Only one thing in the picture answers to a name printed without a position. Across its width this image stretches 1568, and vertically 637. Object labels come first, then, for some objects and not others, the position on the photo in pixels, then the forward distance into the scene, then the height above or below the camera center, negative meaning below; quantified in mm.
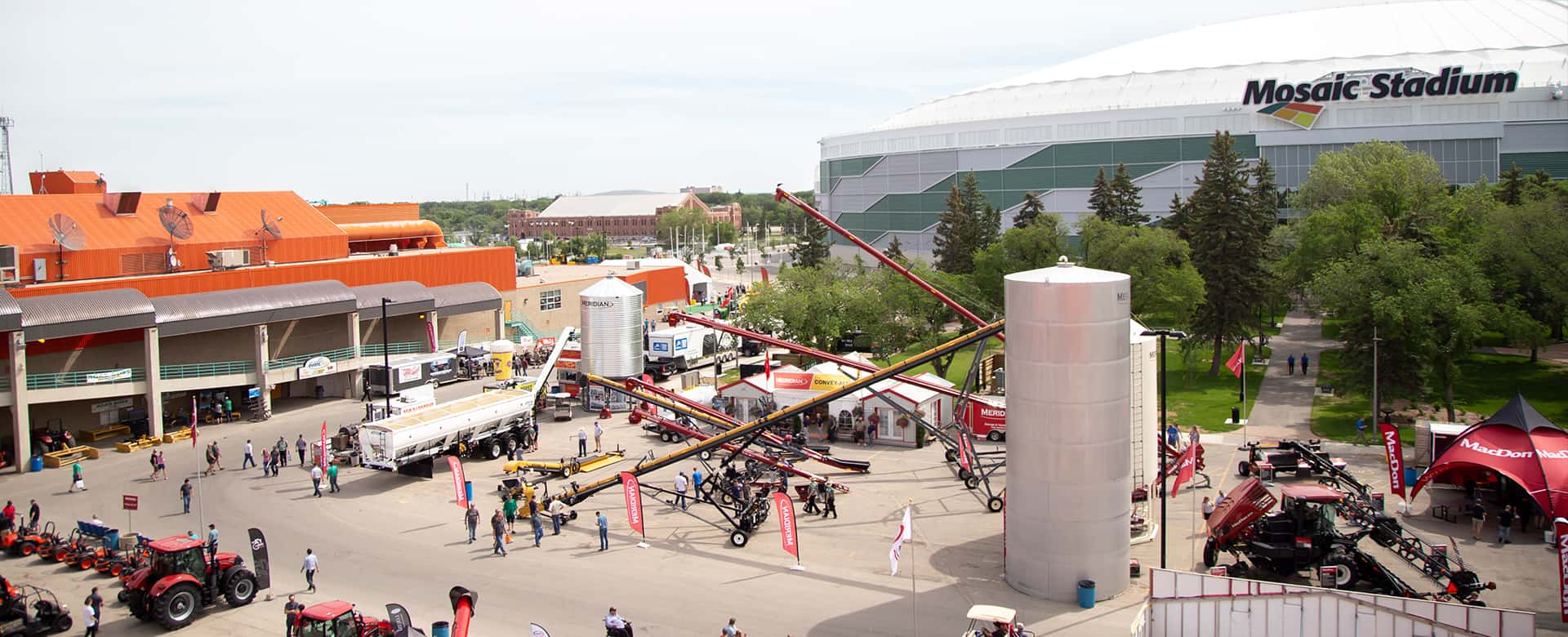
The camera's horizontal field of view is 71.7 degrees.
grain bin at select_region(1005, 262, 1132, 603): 22344 -3756
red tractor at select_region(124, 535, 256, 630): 22328 -6884
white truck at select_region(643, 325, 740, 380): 54156 -5093
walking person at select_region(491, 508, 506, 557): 26859 -6900
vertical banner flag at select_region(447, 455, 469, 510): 28578 -5980
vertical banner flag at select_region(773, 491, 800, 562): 25047 -6319
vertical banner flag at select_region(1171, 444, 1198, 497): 26900 -5610
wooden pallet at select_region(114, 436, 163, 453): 39125 -6835
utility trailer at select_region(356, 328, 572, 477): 33500 -5809
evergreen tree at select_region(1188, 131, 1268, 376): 49938 -869
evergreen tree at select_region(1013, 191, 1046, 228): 68438 +2124
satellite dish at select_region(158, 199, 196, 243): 47625 +1545
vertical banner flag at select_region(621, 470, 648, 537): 27062 -6321
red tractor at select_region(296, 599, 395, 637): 20031 -6878
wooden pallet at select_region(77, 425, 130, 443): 40562 -6614
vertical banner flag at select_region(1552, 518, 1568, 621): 20500 -6040
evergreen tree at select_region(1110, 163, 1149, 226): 67562 +2827
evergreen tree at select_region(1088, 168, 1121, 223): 67125 +2492
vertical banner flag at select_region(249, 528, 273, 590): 24281 -6873
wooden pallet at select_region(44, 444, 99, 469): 37500 -6926
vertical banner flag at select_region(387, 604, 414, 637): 19406 -6597
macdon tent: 25469 -5314
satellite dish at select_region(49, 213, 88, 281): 43469 +890
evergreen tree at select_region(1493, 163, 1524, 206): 56938 +2554
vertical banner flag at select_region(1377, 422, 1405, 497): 28062 -5706
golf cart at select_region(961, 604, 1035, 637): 19000 -6584
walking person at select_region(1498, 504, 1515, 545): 25797 -6905
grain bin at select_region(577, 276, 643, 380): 46312 -3346
